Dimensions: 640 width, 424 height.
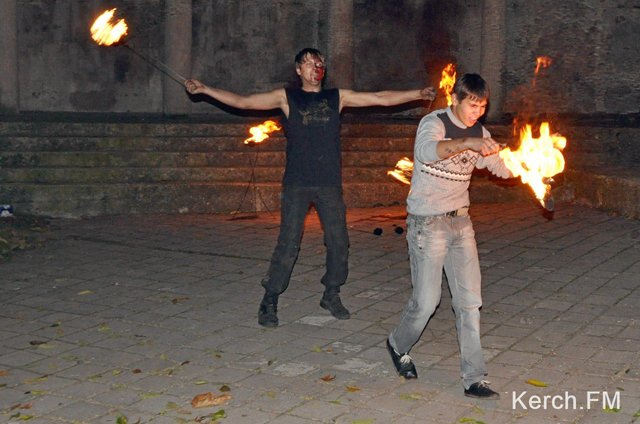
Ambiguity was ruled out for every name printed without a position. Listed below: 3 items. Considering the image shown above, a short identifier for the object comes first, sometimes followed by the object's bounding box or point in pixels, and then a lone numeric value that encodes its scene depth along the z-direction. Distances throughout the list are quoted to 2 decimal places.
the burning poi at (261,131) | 13.94
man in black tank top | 7.96
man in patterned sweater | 6.33
